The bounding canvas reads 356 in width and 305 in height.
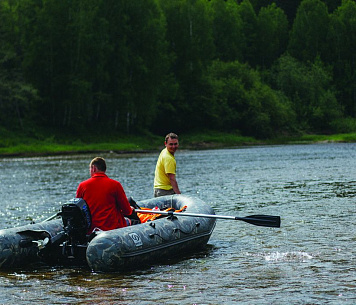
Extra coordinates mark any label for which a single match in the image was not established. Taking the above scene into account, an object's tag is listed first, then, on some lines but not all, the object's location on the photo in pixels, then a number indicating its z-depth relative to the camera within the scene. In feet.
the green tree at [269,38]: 284.61
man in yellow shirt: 36.32
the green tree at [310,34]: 273.75
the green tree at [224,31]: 258.57
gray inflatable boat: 27.99
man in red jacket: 29.43
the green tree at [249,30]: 281.33
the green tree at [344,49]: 274.36
